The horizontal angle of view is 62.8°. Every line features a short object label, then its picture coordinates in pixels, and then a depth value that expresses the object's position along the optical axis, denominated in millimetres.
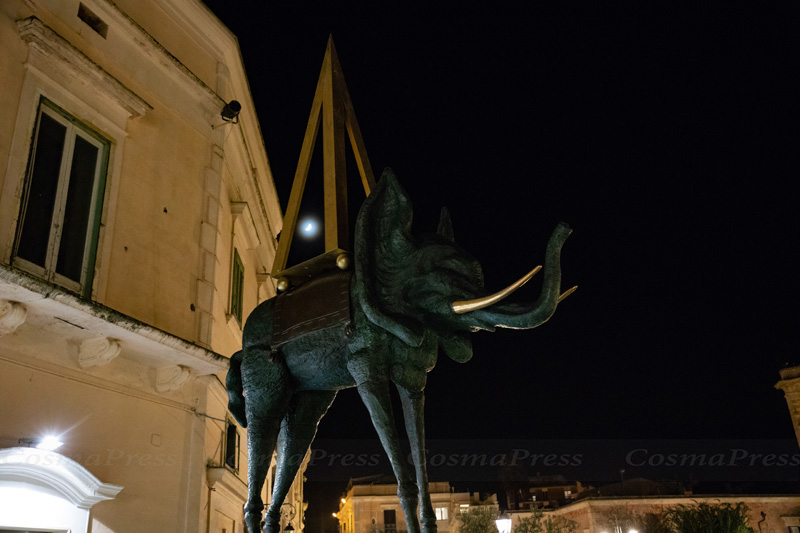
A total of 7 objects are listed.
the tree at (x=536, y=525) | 26875
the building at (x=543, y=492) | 46094
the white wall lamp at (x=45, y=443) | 6332
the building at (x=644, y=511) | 36094
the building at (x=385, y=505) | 38375
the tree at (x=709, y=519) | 27484
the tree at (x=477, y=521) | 26531
